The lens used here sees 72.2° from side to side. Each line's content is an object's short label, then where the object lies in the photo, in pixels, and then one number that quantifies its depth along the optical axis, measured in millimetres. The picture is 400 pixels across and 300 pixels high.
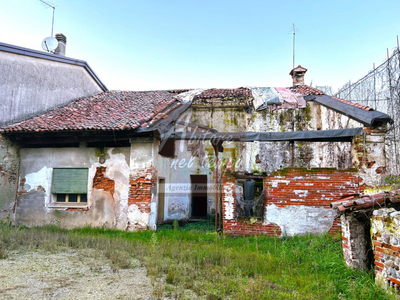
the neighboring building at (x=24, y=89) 9266
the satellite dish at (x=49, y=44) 13353
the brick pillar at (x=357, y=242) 4766
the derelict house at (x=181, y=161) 7781
